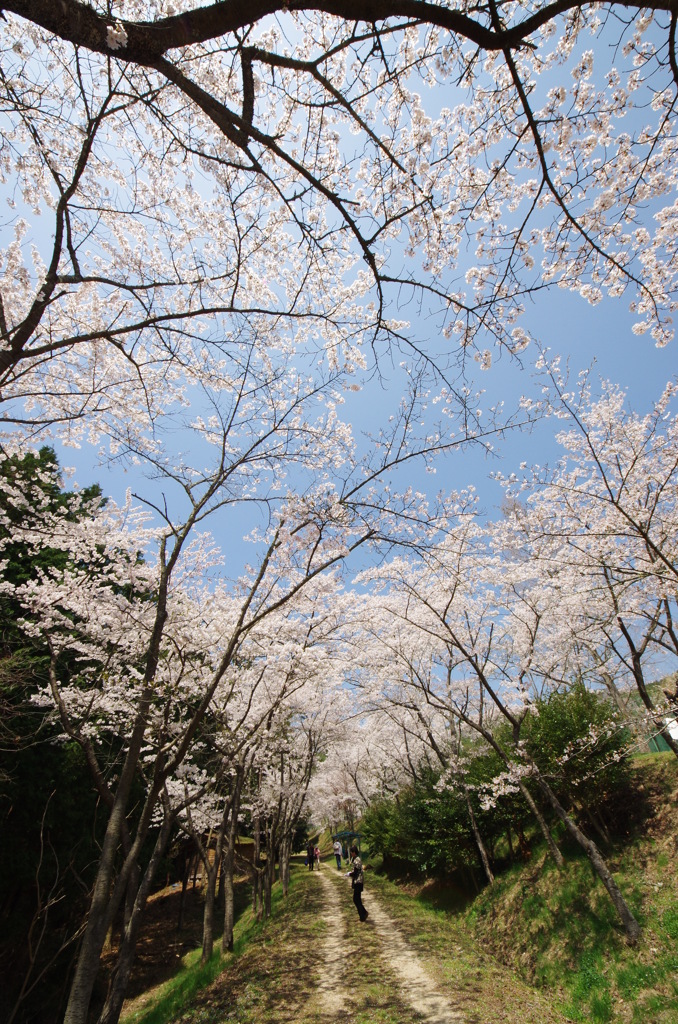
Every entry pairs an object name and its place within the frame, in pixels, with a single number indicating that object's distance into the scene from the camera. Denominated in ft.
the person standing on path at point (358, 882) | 32.78
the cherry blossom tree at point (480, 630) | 29.76
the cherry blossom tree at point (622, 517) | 23.02
